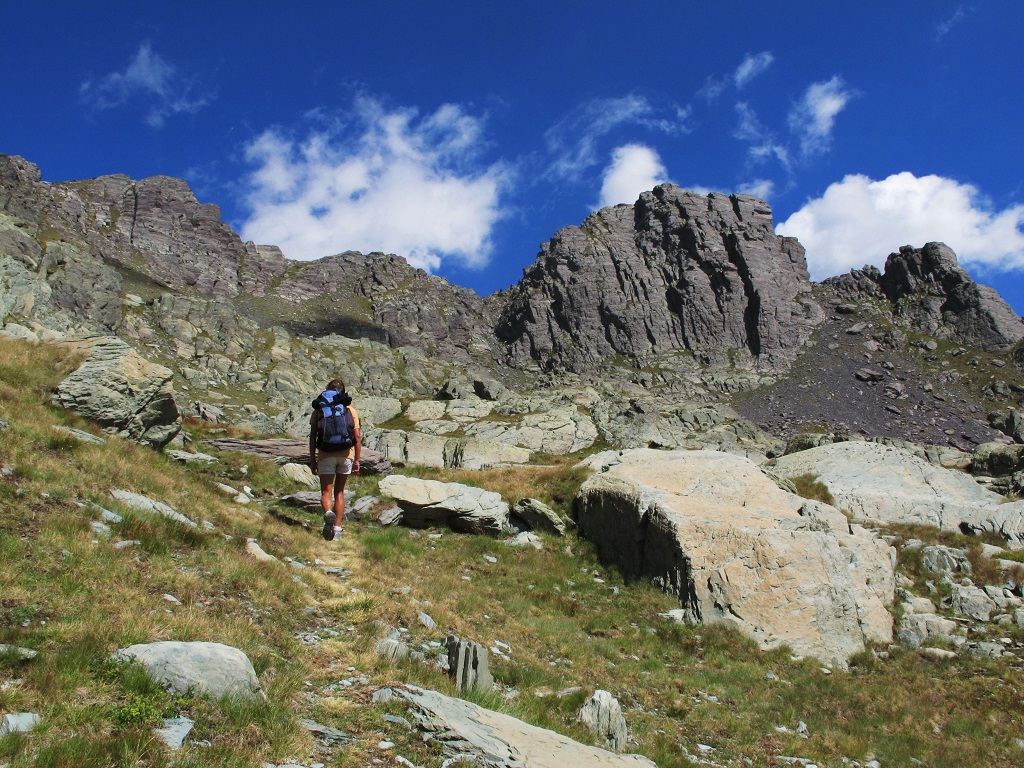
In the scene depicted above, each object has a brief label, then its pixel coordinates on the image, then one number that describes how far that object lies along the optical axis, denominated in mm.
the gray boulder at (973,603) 15062
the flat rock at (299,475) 20547
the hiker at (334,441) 12117
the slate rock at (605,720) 7043
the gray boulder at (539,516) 19672
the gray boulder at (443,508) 19062
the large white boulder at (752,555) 13234
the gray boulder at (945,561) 17219
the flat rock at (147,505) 9641
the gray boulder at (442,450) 42781
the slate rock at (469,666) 7094
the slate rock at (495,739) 4902
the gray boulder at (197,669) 4754
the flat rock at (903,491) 20578
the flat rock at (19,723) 3629
